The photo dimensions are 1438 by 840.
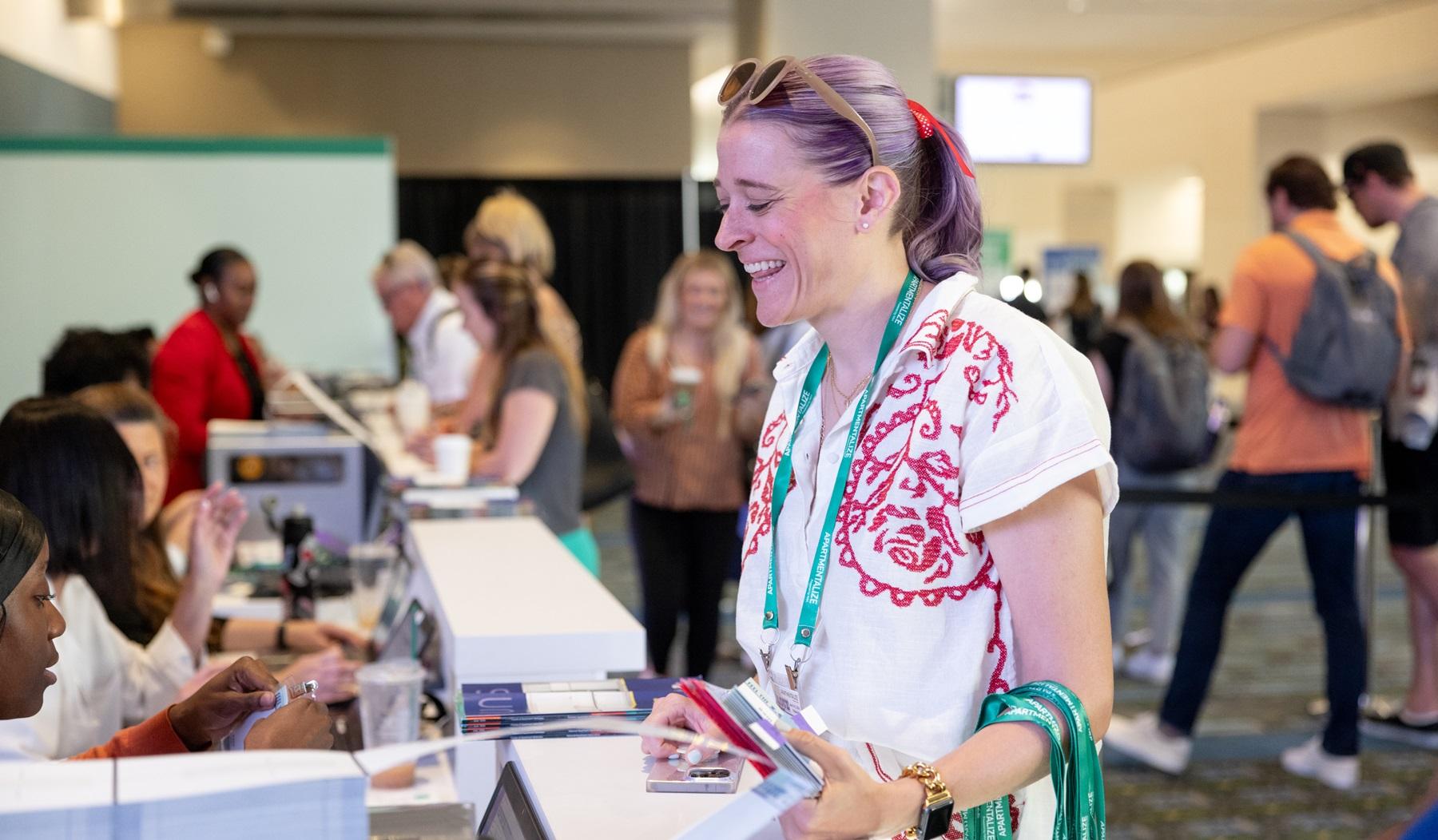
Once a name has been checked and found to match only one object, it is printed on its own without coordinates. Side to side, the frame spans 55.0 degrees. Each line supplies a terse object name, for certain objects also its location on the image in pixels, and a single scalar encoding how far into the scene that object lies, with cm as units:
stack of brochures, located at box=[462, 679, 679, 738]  134
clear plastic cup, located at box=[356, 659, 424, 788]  173
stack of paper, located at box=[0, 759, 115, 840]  77
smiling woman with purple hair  111
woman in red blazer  447
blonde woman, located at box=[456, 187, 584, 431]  462
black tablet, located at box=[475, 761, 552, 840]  108
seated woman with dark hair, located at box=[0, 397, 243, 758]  199
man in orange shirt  380
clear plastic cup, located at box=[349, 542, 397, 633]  265
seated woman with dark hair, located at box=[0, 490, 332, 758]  126
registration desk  156
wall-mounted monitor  426
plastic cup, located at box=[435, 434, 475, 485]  321
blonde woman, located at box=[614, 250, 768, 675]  421
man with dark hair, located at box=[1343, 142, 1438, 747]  402
